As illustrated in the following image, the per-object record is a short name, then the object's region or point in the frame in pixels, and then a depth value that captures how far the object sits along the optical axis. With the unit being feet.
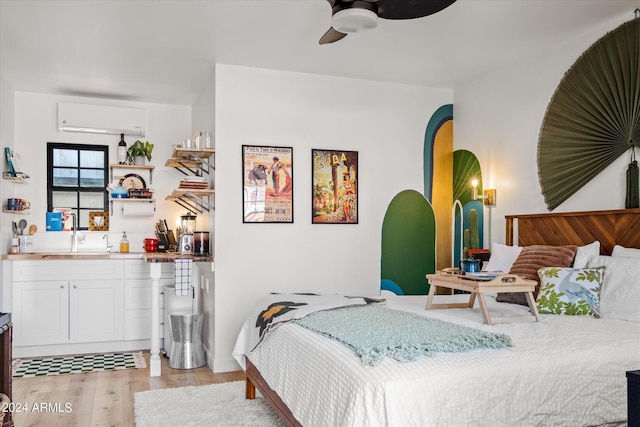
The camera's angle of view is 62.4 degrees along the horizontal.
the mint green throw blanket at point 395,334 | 6.79
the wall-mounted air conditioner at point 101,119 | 17.88
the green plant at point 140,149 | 18.79
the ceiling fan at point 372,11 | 7.95
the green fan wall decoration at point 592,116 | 11.41
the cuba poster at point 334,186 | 15.80
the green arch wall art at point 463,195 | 16.11
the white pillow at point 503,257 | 12.52
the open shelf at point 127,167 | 18.48
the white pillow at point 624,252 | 10.47
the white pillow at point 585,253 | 10.82
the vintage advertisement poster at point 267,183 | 15.05
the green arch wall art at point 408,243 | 16.66
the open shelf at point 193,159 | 14.66
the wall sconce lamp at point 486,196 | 15.24
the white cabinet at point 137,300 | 17.35
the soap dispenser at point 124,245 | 18.53
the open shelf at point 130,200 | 18.29
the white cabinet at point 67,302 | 16.28
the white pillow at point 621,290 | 9.50
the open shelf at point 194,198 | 14.67
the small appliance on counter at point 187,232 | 16.21
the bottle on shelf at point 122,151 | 18.72
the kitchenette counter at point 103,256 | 14.26
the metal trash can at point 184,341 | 15.02
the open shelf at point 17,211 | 16.10
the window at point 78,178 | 18.48
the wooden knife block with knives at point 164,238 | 18.39
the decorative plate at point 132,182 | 19.15
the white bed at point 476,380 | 6.12
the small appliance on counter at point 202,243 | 15.67
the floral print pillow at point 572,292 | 9.93
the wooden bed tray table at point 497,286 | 9.07
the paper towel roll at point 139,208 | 19.07
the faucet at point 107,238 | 18.90
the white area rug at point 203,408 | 10.58
